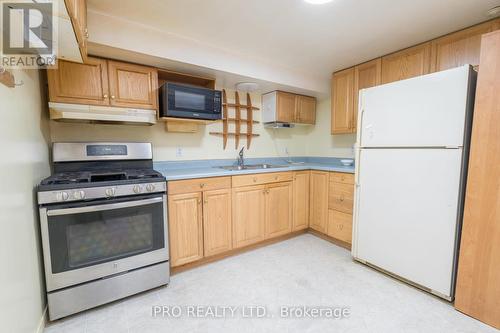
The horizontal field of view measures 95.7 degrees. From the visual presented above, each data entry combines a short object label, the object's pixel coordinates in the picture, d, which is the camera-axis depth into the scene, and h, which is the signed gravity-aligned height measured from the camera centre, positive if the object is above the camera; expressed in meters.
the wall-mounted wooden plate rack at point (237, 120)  3.05 +0.38
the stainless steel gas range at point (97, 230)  1.56 -0.63
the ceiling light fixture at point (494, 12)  1.74 +1.06
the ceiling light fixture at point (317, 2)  1.60 +1.04
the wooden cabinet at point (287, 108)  3.20 +0.58
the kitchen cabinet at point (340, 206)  2.65 -0.71
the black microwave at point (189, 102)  2.22 +0.47
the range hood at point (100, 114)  1.85 +0.29
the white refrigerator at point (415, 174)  1.69 -0.23
